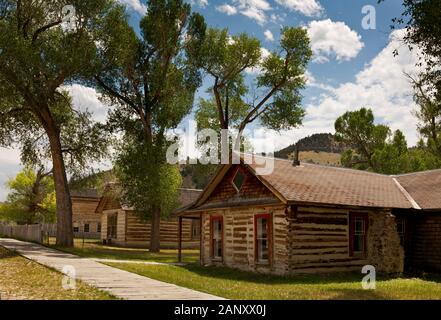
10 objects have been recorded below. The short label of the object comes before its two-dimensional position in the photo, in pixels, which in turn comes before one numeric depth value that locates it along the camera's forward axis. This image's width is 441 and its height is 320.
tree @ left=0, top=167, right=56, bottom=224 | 54.44
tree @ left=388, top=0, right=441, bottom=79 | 15.77
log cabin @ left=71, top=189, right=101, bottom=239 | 59.31
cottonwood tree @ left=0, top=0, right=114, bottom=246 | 27.04
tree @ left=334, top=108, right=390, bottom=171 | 59.12
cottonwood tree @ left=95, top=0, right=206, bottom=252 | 35.59
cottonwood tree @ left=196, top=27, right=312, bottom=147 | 42.00
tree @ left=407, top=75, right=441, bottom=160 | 44.39
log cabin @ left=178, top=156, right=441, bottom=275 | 20.41
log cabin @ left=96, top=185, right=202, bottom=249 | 43.00
